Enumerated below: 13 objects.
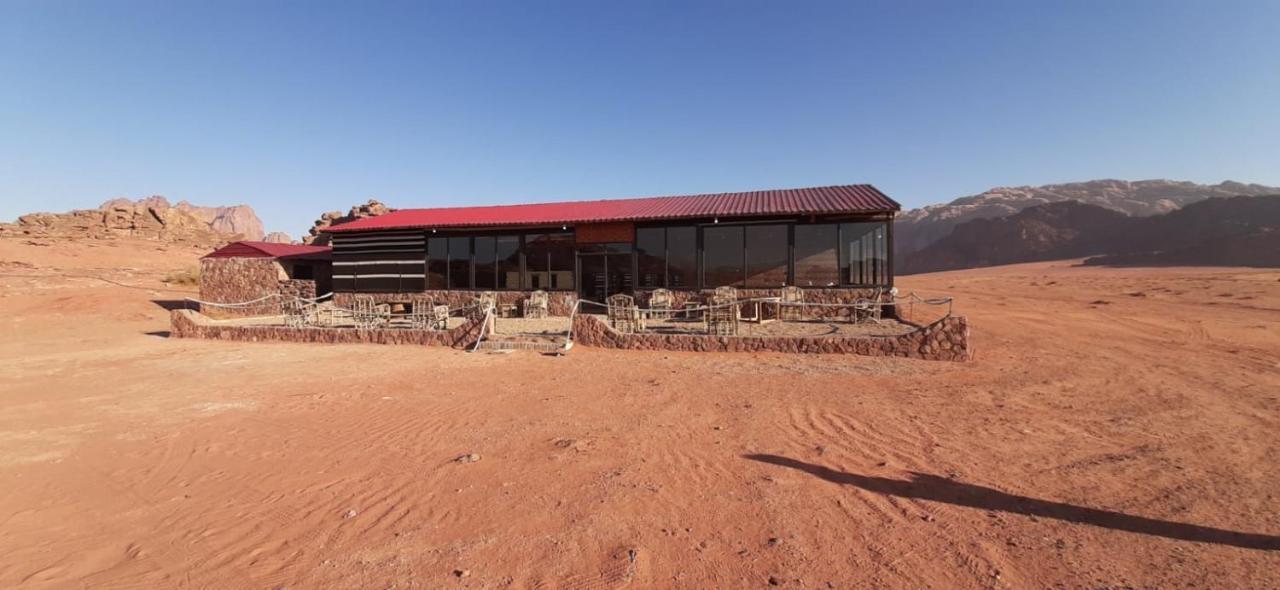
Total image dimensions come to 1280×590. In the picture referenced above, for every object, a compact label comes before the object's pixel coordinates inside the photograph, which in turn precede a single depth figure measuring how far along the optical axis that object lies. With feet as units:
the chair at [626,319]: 39.81
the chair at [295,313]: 43.52
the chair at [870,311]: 44.70
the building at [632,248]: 51.37
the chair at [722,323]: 38.19
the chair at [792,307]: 50.31
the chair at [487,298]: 53.99
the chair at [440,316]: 44.01
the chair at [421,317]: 43.29
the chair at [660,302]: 50.92
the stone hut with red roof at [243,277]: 63.72
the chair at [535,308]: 54.19
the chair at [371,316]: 44.22
